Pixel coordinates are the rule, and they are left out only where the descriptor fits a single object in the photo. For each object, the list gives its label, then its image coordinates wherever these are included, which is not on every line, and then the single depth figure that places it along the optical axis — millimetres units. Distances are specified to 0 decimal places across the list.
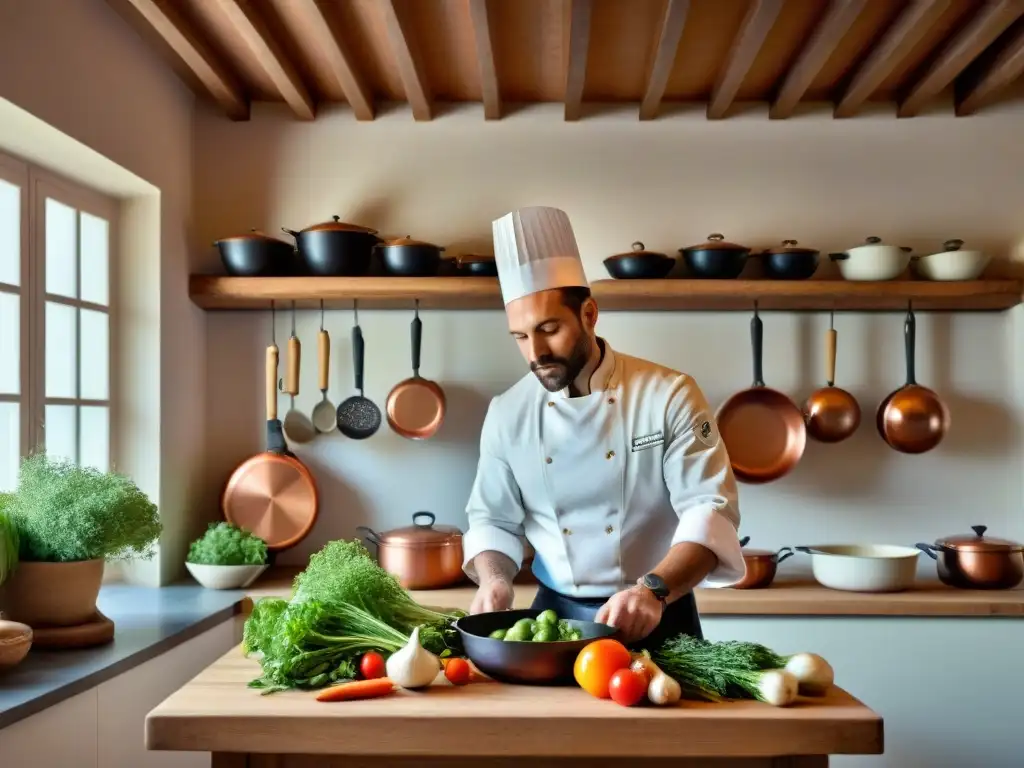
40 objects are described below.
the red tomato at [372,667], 1617
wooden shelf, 3303
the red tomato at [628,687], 1459
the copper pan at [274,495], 3443
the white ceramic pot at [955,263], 3334
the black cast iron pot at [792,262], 3326
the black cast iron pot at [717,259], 3316
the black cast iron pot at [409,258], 3324
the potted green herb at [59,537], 2236
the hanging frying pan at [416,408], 3498
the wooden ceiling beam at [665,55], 2670
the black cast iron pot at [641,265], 3318
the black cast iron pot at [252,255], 3324
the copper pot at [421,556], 3180
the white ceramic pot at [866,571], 3096
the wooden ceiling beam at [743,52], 2680
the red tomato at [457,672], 1601
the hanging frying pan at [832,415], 3461
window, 2635
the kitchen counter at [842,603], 2996
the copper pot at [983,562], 3125
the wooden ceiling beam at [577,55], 2674
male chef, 2117
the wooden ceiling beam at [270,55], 2680
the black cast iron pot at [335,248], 3293
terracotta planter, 2238
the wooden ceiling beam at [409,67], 2736
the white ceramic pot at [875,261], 3316
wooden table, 1421
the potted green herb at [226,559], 3160
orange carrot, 1511
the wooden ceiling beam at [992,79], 3041
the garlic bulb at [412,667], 1556
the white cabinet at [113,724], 1886
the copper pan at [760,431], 3445
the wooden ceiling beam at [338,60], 2725
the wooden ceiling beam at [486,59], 2678
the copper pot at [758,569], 3170
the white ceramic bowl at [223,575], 3152
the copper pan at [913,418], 3436
